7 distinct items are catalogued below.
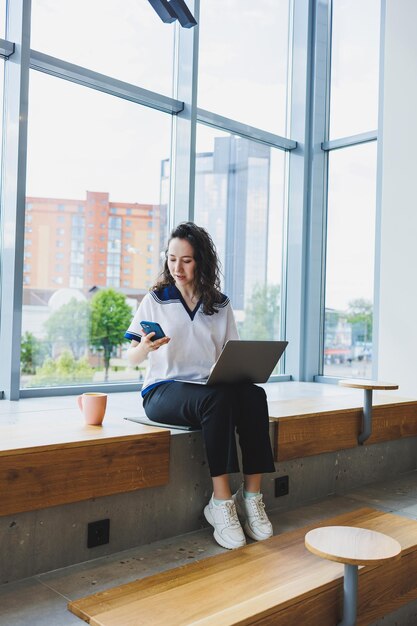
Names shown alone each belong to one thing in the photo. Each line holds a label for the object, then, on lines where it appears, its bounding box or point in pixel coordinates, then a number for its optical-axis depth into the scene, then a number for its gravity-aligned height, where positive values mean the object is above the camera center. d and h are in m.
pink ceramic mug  2.30 -0.34
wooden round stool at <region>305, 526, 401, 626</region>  1.59 -0.60
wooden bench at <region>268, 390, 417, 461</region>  2.81 -0.50
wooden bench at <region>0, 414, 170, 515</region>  1.86 -0.47
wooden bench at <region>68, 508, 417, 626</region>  1.65 -0.78
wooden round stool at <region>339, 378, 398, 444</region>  3.21 -0.48
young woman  2.25 -0.25
